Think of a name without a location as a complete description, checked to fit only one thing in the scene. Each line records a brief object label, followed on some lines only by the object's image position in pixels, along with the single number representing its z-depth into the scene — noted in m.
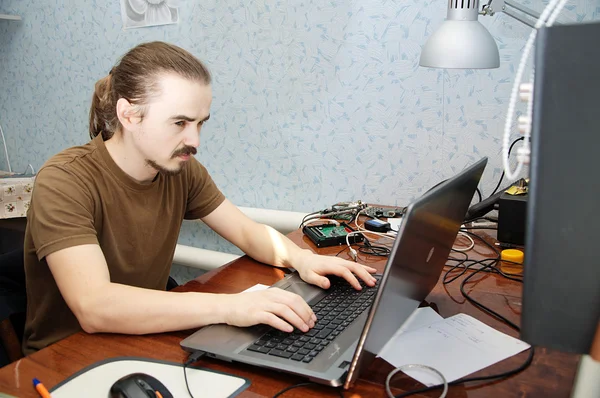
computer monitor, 0.43
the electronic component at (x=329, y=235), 1.34
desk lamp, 1.17
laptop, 0.66
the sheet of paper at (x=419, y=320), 0.85
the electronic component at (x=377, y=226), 1.43
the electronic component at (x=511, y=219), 1.26
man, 0.88
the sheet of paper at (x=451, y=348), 0.75
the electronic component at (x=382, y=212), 1.57
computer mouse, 0.66
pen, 0.67
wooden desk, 0.70
